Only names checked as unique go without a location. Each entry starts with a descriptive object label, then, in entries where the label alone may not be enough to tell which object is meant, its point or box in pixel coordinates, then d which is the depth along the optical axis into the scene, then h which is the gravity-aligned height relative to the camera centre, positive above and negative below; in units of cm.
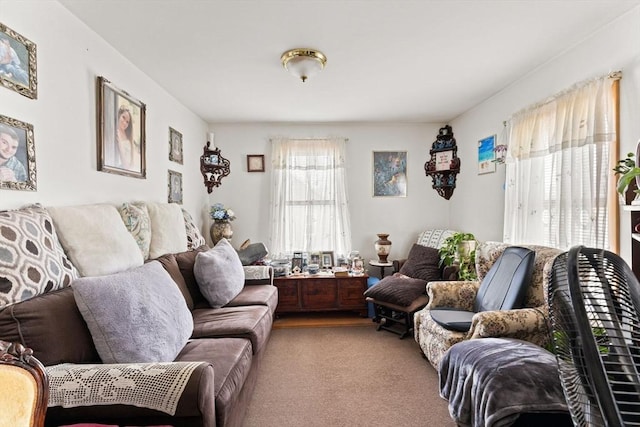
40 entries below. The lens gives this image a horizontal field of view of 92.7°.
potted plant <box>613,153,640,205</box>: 155 +12
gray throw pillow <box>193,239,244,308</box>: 238 -57
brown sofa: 109 -67
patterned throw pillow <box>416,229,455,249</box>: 373 -37
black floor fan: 52 -25
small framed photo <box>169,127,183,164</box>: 302 +62
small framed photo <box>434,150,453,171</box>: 401 +64
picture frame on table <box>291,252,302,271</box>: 387 -69
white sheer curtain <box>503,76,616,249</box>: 190 +29
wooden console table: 357 -102
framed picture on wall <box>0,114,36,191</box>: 136 +23
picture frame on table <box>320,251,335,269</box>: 393 -68
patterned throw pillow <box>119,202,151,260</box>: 208 -12
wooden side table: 389 -73
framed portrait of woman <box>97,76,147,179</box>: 199 +53
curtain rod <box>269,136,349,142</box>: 405 +91
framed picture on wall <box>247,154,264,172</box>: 407 +60
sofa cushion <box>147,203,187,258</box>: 234 -19
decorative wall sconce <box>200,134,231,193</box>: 389 +52
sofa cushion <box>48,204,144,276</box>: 152 -18
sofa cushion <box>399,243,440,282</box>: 337 -64
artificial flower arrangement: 371 -8
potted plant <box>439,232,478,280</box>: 297 -46
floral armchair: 185 -71
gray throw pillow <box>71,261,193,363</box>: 131 -51
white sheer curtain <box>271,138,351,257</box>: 404 +16
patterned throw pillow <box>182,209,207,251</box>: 288 -27
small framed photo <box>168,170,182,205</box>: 299 +20
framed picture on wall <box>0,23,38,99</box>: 135 +66
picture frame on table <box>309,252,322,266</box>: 396 -66
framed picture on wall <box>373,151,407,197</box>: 416 +46
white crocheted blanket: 109 -65
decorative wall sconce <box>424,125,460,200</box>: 398 +59
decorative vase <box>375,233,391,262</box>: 395 -51
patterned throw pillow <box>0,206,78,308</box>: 117 -22
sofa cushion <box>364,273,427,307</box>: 301 -84
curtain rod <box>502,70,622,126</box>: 183 +83
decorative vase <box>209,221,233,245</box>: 374 -29
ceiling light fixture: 216 +107
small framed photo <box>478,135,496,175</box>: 315 +57
